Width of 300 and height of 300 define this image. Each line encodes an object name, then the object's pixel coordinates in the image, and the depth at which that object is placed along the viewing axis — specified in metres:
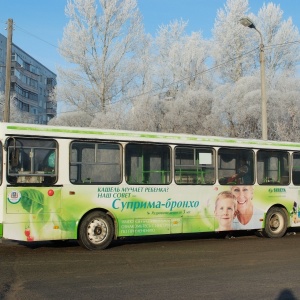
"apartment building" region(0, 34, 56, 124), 87.61
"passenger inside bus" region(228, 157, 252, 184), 14.12
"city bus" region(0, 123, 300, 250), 11.05
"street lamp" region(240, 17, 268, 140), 19.83
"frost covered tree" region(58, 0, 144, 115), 40.97
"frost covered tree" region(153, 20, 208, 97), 40.91
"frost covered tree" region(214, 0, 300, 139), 36.22
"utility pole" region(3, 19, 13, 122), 24.66
